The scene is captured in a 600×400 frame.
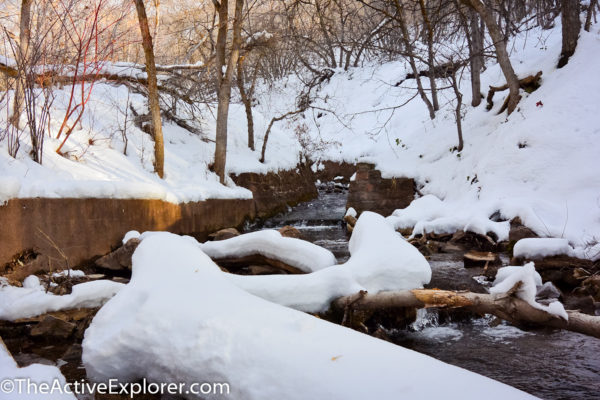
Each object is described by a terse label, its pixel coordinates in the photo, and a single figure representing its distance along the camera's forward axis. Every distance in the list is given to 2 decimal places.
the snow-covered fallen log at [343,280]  3.21
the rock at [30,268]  4.52
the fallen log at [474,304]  2.42
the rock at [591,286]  4.16
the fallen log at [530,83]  9.80
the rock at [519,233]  6.04
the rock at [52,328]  3.49
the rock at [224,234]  7.93
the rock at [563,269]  4.54
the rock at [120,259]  5.66
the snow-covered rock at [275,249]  4.53
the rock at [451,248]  6.85
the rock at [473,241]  6.77
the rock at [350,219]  10.04
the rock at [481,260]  5.68
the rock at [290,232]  7.41
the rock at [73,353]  3.16
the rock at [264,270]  5.11
